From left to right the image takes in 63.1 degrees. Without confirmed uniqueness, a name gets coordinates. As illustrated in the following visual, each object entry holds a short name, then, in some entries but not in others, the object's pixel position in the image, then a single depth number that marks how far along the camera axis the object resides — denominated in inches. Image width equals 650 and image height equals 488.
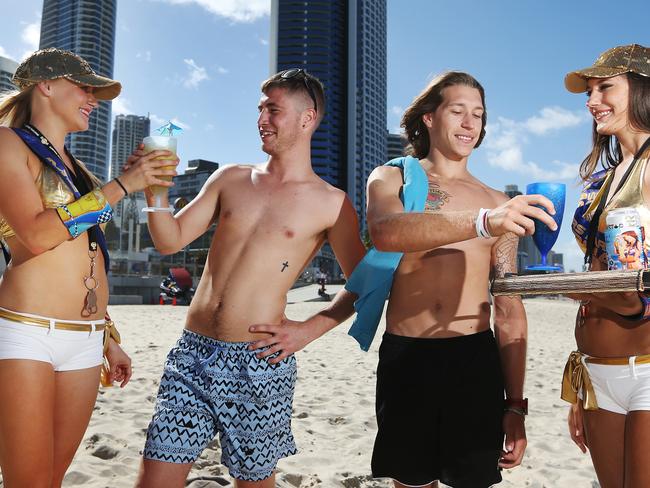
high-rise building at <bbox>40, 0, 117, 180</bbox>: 4596.5
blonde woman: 82.1
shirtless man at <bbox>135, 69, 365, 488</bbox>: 94.0
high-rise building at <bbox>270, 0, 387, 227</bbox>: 5128.0
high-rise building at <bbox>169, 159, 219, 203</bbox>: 4473.4
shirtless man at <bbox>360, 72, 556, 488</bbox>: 96.3
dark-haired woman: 82.5
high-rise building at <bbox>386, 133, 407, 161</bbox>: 5999.0
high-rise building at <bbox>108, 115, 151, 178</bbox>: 5787.4
